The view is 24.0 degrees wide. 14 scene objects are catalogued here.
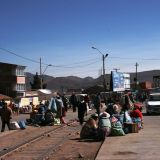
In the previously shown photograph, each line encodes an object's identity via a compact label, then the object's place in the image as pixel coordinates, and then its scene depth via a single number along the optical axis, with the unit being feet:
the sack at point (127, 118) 50.74
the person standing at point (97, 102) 81.46
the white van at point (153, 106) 89.56
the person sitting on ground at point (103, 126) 45.23
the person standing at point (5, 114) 57.73
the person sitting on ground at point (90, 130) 45.58
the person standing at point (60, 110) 68.35
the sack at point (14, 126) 59.85
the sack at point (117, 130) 46.77
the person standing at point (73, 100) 104.44
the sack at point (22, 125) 60.76
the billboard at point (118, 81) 164.95
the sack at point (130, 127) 48.98
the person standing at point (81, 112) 67.85
